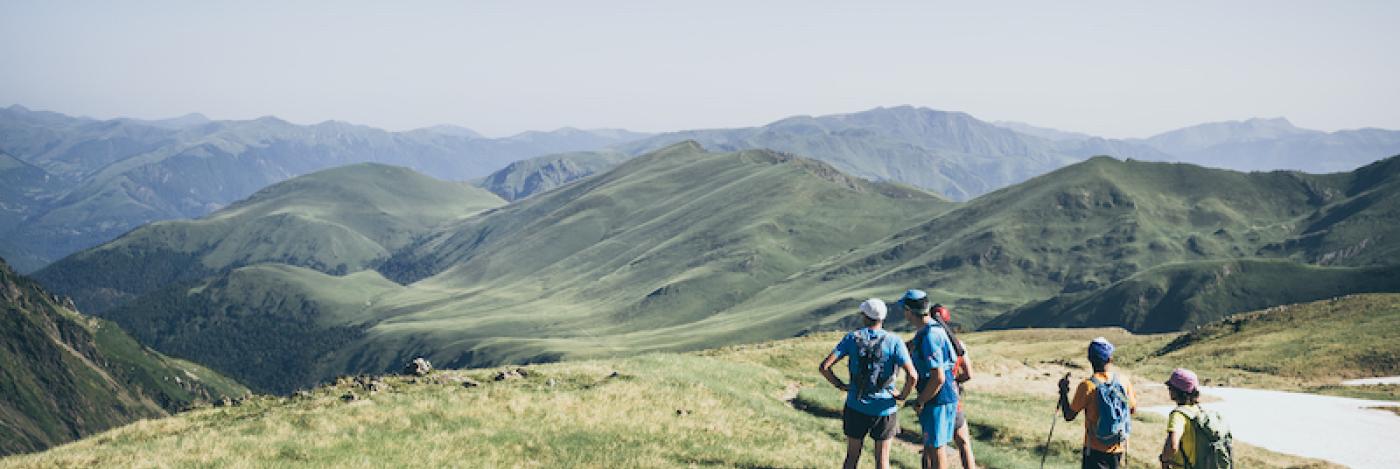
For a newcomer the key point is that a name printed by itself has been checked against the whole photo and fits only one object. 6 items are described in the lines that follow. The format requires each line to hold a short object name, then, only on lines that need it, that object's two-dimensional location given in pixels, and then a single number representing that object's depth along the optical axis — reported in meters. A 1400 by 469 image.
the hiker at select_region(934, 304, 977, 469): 18.56
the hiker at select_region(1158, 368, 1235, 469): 15.59
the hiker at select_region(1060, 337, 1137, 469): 16.70
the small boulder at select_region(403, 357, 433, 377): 33.74
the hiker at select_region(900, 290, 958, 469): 17.27
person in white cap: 17.05
